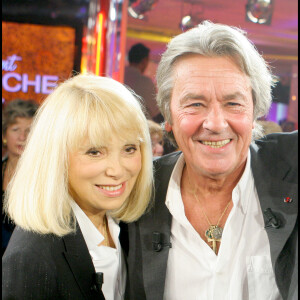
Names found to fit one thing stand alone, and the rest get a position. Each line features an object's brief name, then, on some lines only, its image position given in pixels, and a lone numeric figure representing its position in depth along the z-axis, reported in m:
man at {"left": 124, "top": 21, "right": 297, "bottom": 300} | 1.88
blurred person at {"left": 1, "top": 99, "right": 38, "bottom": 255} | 3.74
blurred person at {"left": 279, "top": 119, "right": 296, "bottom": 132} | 4.63
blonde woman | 1.69
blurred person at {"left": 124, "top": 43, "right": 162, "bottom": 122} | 4.25
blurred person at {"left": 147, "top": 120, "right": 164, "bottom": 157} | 3.35
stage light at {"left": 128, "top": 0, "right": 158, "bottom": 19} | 4.48
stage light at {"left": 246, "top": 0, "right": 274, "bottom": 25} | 4.25
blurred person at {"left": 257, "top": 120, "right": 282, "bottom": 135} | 3.17
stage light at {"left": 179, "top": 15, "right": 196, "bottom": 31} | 4.32
